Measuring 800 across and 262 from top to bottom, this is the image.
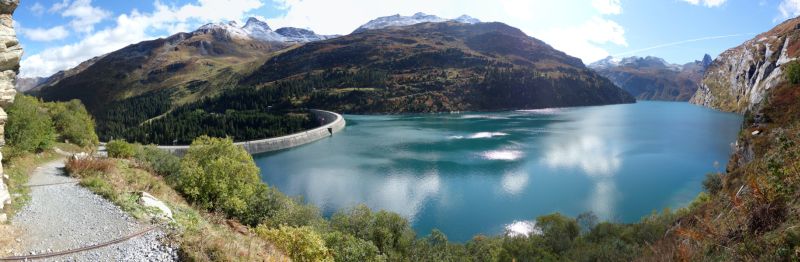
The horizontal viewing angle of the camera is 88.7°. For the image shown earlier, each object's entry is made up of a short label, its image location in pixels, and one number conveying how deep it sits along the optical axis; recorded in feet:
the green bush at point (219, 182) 84.48
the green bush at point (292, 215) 89.86
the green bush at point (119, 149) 110.22
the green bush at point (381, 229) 90.58
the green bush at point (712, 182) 130.15
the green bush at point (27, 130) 86.79
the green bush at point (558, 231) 94.38
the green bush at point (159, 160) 105.60
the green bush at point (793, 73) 83.51
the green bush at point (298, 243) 54.19
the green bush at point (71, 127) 144.56
